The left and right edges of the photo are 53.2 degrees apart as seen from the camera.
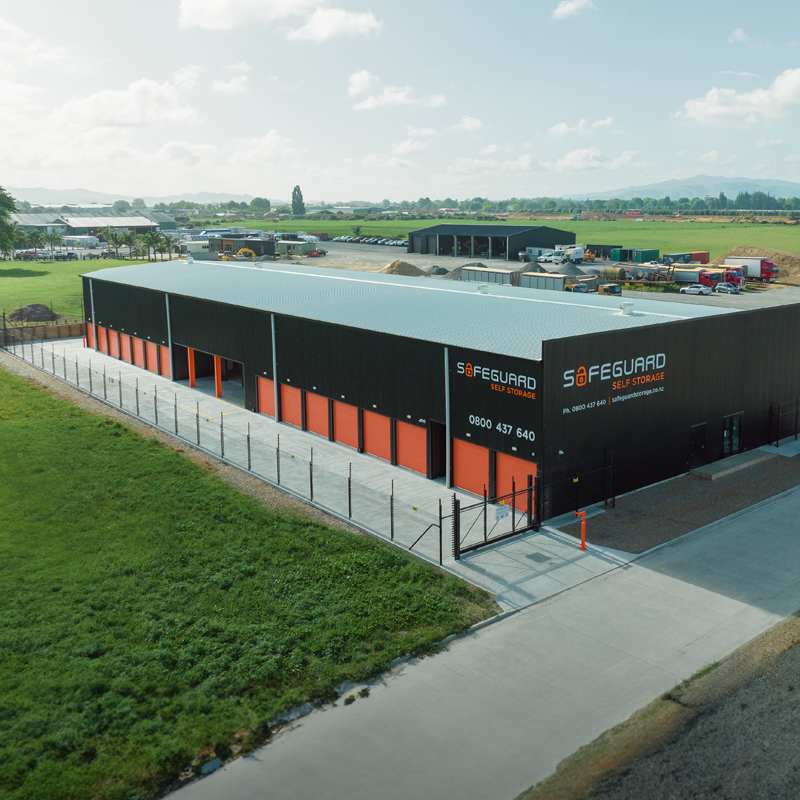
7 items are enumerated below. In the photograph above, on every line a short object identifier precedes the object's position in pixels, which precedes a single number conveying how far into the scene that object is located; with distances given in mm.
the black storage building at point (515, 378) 28703
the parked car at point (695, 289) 90625
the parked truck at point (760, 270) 100562
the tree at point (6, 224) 134375
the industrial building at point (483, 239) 135625
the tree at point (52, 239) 173088
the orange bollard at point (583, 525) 25200
